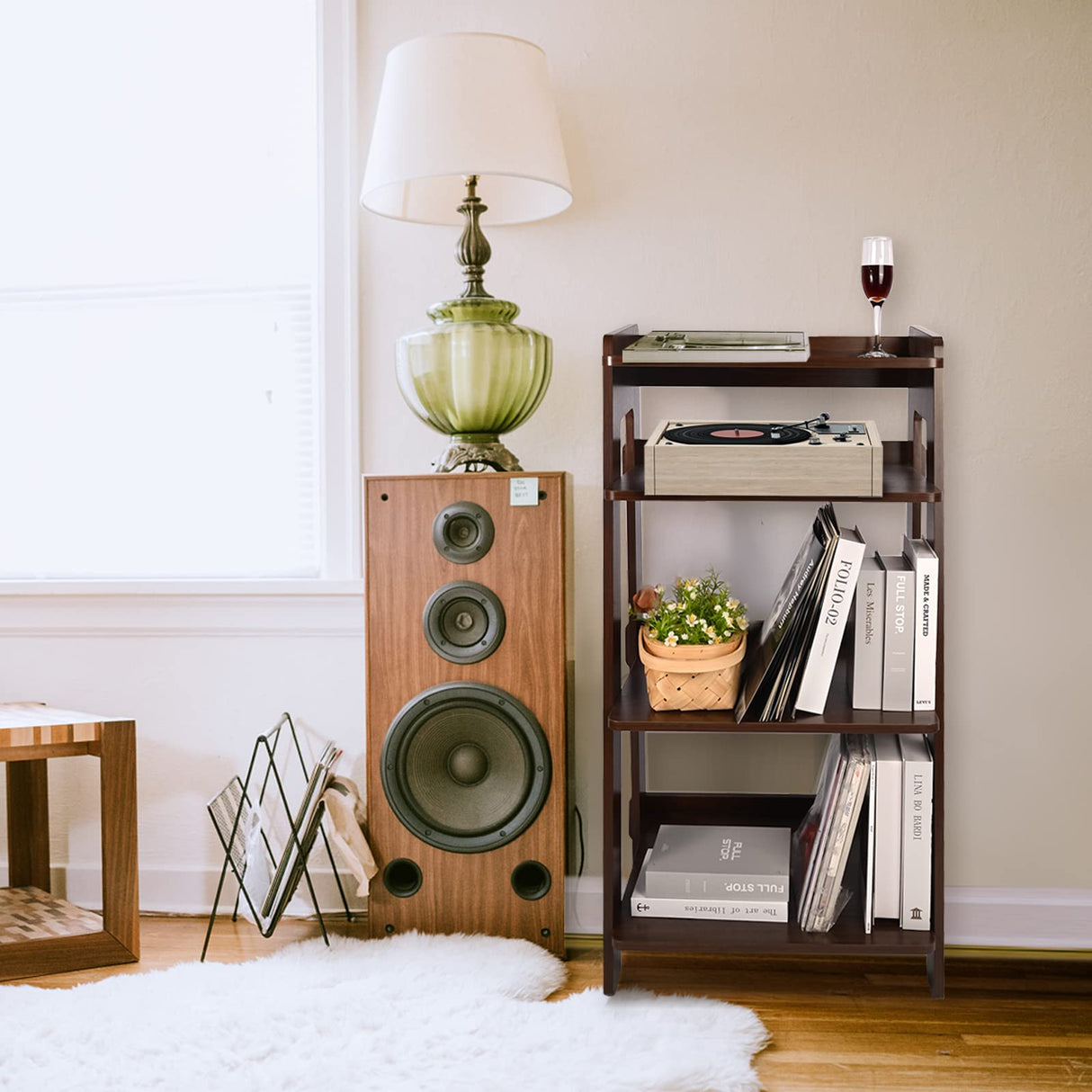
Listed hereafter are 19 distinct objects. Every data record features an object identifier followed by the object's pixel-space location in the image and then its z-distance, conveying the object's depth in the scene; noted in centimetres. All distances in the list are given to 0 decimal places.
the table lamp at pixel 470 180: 197
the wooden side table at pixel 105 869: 212
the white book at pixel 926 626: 190
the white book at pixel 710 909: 197
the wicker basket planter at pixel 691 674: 193
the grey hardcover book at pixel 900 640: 191
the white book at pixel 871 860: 194
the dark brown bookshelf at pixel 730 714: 190
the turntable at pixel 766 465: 184
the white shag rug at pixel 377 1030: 166
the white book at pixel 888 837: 193
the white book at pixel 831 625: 188
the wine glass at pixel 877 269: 205
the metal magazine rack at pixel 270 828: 208
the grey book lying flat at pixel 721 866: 198
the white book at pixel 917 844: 193
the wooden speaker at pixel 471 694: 206
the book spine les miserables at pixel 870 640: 192
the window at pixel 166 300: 245
